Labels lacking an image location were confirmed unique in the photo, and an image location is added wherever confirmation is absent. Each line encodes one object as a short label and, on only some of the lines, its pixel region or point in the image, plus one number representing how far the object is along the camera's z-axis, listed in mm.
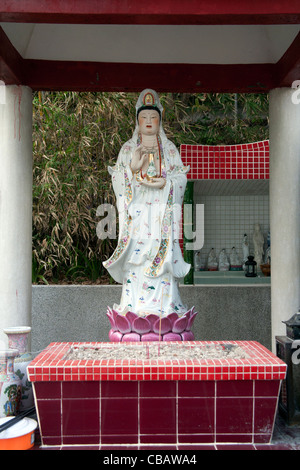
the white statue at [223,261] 7301
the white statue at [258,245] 7348
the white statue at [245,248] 7377
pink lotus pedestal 4422
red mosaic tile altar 3170
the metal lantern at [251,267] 7008
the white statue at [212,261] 7340
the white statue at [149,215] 4719
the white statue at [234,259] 7355
